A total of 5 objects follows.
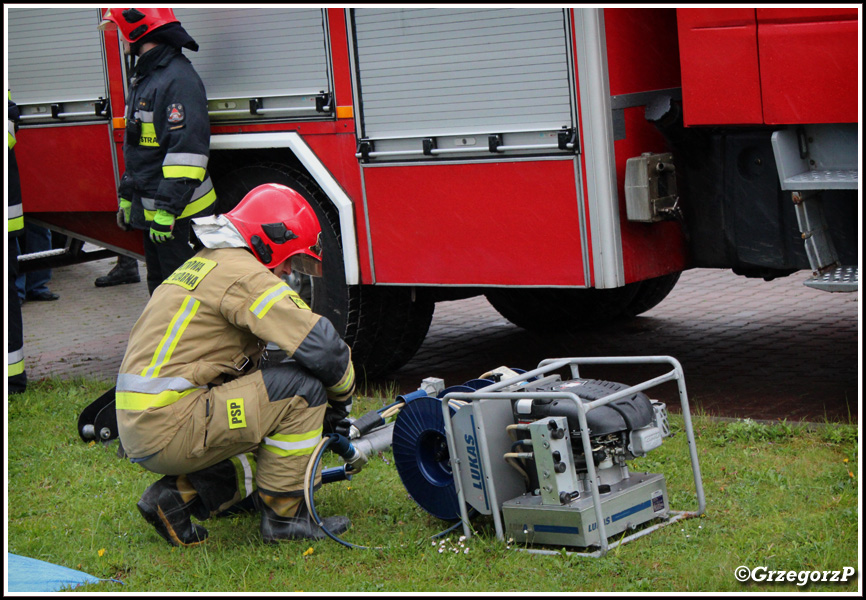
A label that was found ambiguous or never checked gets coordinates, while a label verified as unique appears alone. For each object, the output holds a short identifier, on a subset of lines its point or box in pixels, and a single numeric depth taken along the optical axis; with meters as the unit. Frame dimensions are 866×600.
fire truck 9.11
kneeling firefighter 7.52
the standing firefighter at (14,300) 12.88
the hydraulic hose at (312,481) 7.72
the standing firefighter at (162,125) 11.62
